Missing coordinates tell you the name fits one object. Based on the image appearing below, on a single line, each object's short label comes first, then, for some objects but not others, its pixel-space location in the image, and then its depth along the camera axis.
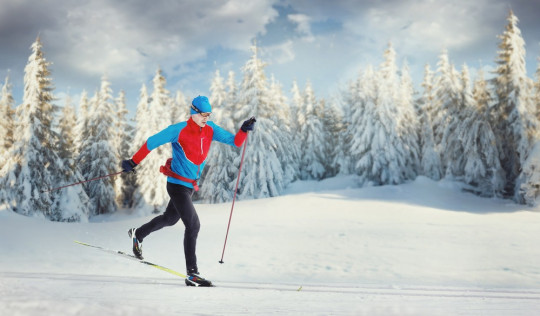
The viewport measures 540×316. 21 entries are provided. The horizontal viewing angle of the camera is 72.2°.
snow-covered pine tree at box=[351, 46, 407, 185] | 32.00
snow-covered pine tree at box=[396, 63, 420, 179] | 33.44
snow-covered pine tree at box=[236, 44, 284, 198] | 27.34
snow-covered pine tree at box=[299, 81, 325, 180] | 42.34
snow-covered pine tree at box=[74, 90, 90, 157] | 32.56
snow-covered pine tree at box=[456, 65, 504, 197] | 24.78
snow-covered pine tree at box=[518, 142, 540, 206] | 18.62
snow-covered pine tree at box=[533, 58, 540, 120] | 24.98
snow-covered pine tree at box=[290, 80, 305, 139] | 44.78
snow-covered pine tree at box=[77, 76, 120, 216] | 28.28
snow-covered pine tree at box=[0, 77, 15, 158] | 23.55
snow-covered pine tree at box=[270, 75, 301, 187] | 31.93
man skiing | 4.89
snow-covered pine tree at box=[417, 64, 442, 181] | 33.66
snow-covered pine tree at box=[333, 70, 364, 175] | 34.91
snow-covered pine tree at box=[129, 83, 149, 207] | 30.43
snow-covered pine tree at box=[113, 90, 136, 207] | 34.22
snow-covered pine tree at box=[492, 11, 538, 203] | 23.06
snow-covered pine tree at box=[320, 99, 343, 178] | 44.22
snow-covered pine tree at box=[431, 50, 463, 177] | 28.61
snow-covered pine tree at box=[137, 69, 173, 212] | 29.64
